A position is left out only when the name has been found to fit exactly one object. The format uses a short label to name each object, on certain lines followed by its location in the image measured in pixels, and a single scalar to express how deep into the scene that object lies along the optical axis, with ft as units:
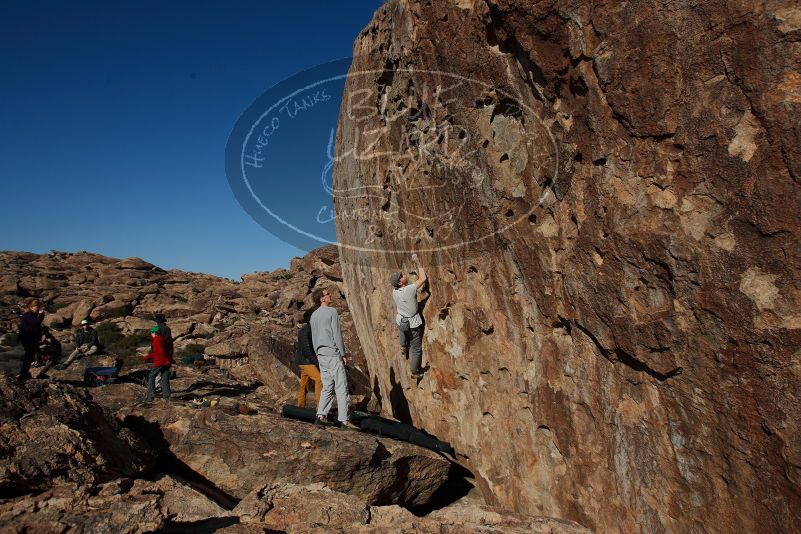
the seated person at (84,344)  52.16
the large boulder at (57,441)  11.38
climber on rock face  22.25
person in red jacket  28.48
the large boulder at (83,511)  9.23
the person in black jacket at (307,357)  24.89
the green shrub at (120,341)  59.82
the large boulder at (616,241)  9.66
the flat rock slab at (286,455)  17.85
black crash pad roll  23.43
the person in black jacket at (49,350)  39.25
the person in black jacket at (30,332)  32.65
